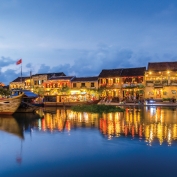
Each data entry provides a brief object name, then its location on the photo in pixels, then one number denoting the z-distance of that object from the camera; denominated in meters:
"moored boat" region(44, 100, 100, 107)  50.68
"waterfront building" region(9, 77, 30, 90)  75.25
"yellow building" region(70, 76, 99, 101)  61.31
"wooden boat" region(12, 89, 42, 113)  38.03
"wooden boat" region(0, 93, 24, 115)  34.03
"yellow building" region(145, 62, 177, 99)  55.85
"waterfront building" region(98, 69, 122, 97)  62.21
